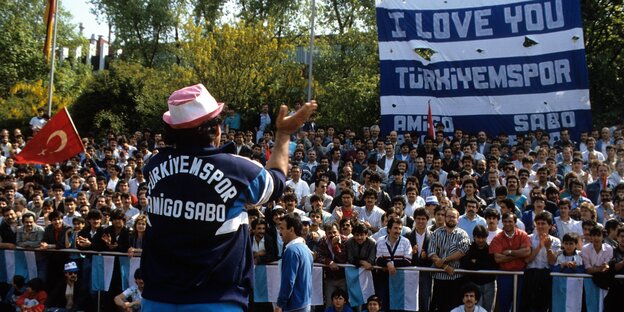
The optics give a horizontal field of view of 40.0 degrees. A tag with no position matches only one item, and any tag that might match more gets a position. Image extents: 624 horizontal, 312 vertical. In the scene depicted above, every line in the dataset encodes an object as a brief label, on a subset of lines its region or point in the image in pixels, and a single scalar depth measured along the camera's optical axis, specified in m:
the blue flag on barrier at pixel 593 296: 9.41
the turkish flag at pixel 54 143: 14.46
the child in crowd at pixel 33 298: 11.73
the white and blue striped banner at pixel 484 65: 17.23
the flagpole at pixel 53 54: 23.42
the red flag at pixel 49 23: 24.42
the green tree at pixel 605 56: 21.98
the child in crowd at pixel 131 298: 11.01
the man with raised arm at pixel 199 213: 3.67
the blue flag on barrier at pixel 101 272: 11.89
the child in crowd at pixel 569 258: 9.57
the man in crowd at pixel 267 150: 16.34
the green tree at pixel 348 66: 25.77
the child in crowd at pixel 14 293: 12.07
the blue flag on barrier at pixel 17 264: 12.41
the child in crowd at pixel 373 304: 10.08
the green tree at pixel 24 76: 33.97
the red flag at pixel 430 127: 17.36
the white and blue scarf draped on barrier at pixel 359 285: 10.42
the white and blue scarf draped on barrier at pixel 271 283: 10.68
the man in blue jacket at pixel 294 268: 7.86
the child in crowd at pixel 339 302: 10.09
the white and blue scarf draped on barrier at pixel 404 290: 10.23
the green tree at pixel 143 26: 43.44
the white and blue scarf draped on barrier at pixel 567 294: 9.53
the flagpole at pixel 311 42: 20.39
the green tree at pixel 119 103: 27.91
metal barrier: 9.46
